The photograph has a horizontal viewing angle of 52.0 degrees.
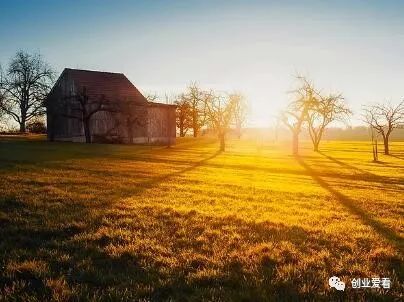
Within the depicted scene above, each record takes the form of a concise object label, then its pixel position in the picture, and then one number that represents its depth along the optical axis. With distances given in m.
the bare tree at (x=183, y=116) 85.18
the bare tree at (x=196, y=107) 56.25
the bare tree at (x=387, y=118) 59.09
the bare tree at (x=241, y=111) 58.30
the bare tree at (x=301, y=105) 49.31
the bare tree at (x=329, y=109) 49.91
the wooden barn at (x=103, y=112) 51.25
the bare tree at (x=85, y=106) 49.94
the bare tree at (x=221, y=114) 55.53
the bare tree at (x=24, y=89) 72.38
